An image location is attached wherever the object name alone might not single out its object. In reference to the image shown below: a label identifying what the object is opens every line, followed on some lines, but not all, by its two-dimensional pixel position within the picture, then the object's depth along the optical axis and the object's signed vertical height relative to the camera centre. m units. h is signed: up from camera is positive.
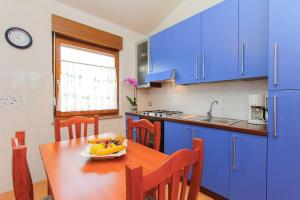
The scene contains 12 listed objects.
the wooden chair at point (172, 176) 0.43 -0.24
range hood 2.37 +0.31
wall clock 1.85 +0.68
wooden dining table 0.66 -0.38
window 2.28 +0.27
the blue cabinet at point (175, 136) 1.94 -0.48
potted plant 2.90 +0.18
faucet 2.19 -0.20
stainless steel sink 1.71 -0.27
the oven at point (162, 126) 2.24 -0.40
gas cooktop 2.32 -0.25
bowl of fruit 0.98 -0.33
